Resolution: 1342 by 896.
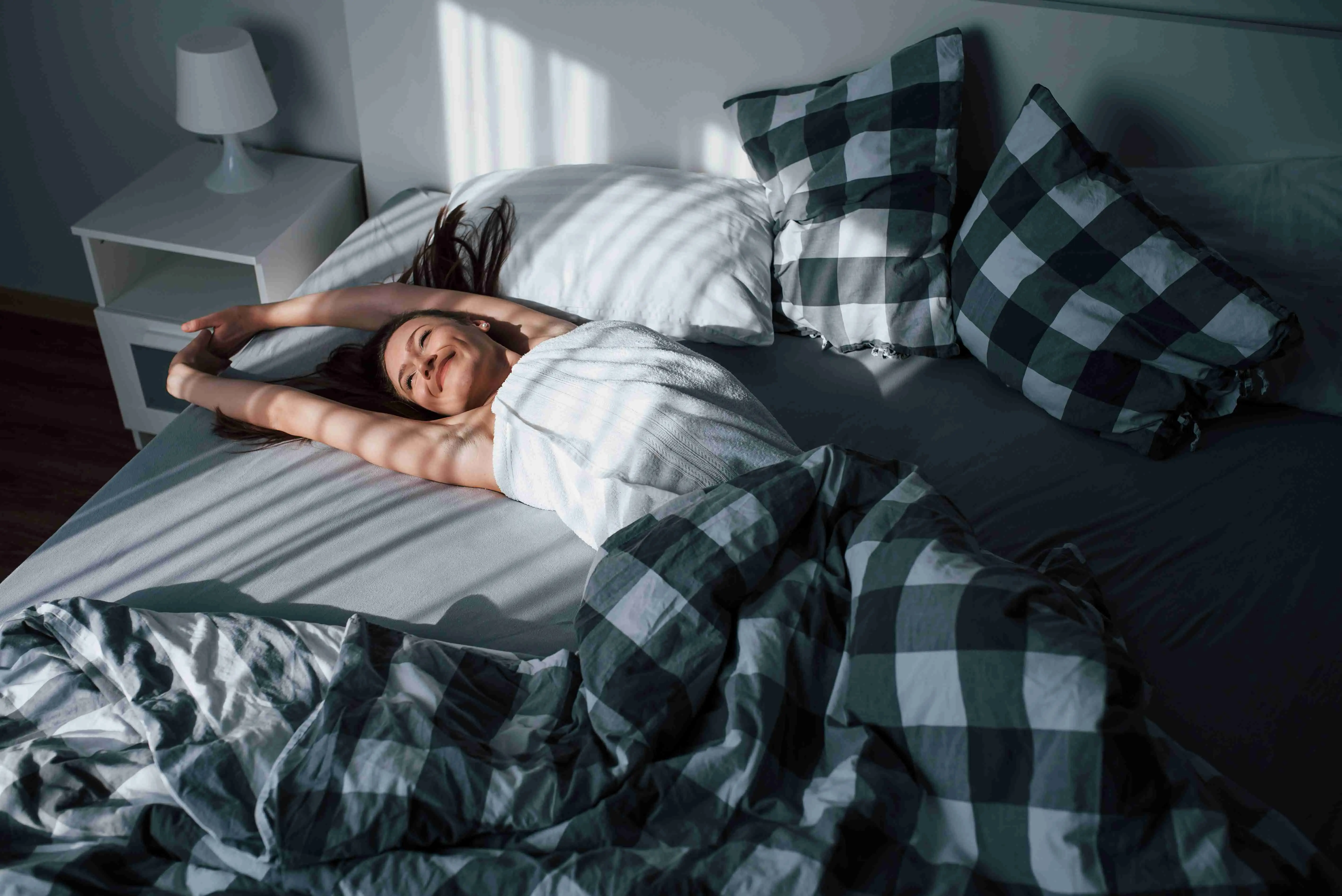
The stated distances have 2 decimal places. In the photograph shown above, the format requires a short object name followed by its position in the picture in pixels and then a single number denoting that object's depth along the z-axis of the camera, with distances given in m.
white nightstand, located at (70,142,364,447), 2.01
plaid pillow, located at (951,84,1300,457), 1.47
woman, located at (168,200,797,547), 1.37
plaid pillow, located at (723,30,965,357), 1.70
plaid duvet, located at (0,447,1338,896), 0.88
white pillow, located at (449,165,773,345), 1.71
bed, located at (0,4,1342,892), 1.10
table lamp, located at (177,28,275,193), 1.97
